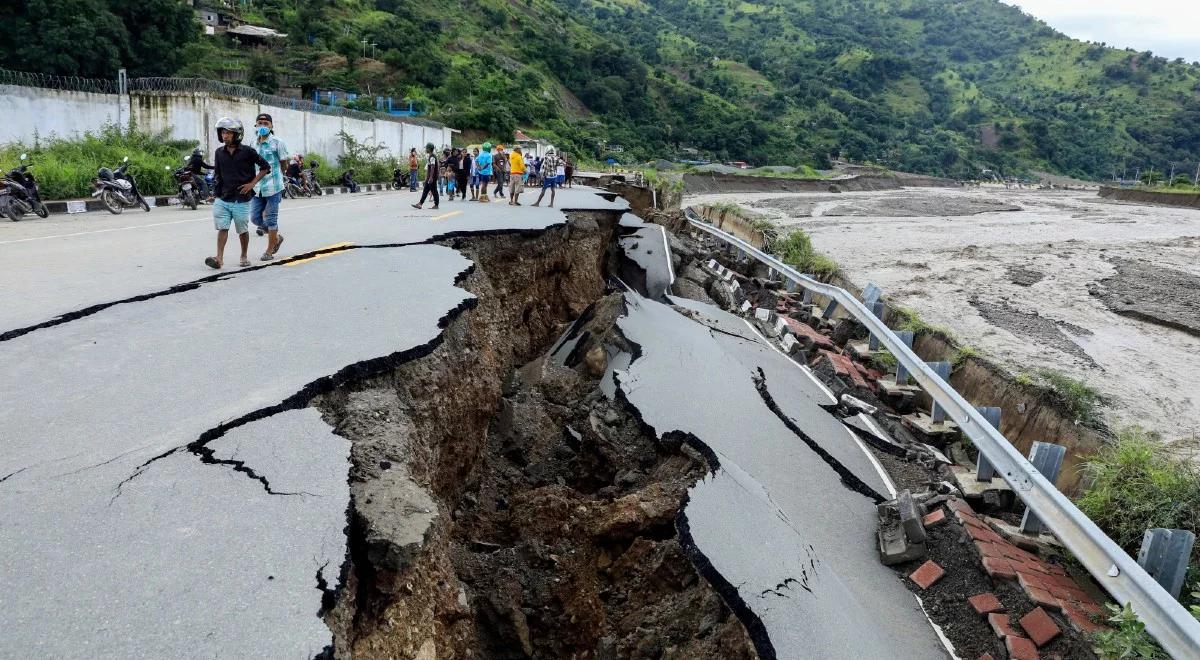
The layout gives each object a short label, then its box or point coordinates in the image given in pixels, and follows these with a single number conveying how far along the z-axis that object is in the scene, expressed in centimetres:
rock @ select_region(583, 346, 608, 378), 688
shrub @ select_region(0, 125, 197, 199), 1509
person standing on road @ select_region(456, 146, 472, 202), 1692
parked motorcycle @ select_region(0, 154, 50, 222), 1227
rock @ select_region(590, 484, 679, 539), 413
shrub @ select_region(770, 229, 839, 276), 1554
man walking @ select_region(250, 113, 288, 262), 755
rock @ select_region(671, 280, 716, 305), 1235
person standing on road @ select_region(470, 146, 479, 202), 1761
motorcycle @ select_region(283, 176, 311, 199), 2080
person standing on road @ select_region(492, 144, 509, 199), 1961
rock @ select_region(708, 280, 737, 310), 1207
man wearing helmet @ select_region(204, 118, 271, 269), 691
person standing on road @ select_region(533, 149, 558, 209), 1545
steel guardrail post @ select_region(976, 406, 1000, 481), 610
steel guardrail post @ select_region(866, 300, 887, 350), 1060
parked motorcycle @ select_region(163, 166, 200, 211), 1599
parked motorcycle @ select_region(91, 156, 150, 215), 1448
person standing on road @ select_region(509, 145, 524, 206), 1609
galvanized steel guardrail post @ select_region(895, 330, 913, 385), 847
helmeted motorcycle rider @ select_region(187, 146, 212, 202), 1641
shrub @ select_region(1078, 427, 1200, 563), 520
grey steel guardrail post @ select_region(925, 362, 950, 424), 734
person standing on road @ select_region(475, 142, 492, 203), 1759
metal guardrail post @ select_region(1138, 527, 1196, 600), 414
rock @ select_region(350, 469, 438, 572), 282
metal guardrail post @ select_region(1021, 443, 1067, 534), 541
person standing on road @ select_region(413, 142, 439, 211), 1485
